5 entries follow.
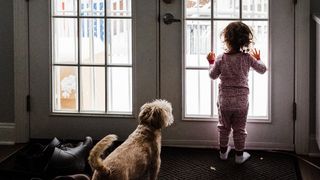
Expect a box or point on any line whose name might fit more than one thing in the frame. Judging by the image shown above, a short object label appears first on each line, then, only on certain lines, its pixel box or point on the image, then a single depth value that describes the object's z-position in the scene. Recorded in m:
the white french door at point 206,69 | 3.88
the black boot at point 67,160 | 3.34
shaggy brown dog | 2.58
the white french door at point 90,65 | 4.03
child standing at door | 3.67
